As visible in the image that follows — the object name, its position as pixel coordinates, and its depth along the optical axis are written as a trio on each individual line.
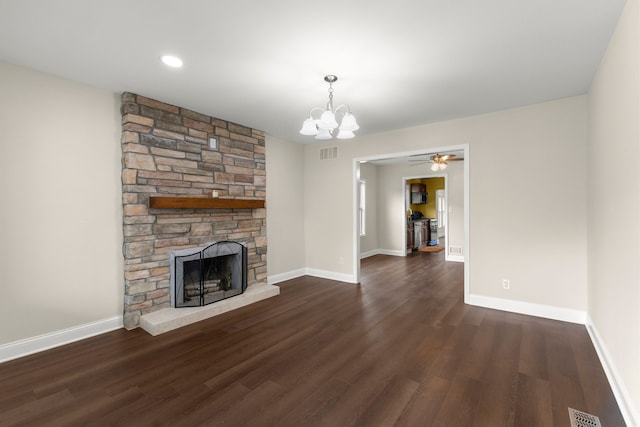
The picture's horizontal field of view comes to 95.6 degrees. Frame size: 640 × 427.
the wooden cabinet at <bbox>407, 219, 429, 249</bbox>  8.50
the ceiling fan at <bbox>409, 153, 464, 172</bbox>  6.01
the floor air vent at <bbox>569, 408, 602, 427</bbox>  1.79
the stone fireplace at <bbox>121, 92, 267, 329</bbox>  3.28
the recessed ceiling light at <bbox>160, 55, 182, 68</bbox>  2.48
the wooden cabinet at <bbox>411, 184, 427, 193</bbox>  9.62
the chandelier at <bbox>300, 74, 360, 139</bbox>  2.62
